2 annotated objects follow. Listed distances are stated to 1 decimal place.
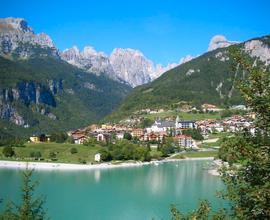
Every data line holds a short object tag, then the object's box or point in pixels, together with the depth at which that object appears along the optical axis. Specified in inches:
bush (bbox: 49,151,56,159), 3449.8
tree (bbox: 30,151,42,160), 3460.4
